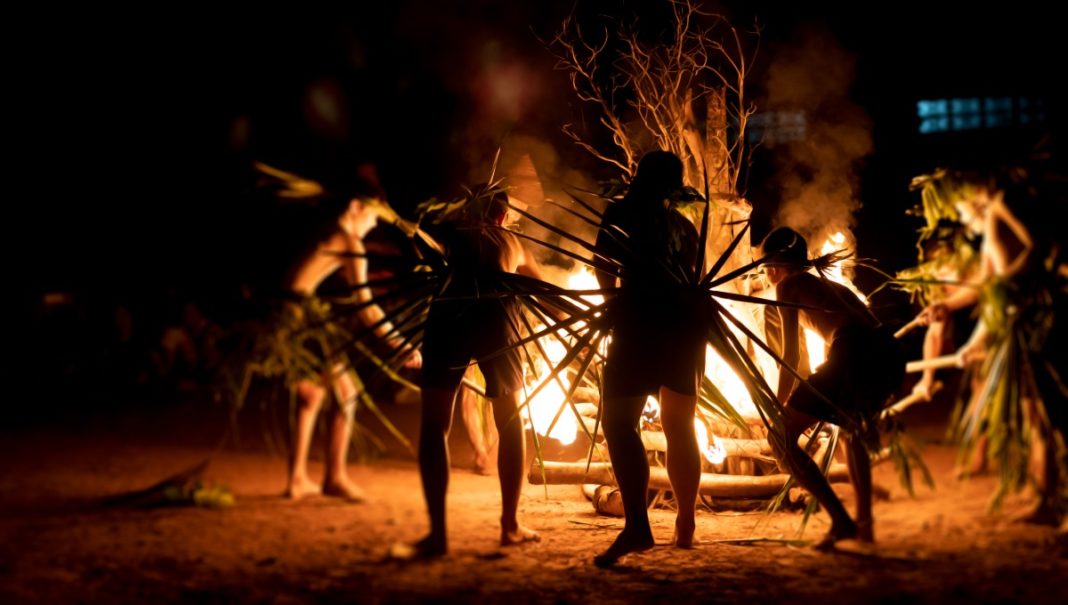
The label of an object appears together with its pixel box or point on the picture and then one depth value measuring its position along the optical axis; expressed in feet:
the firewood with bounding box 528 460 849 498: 14.14
